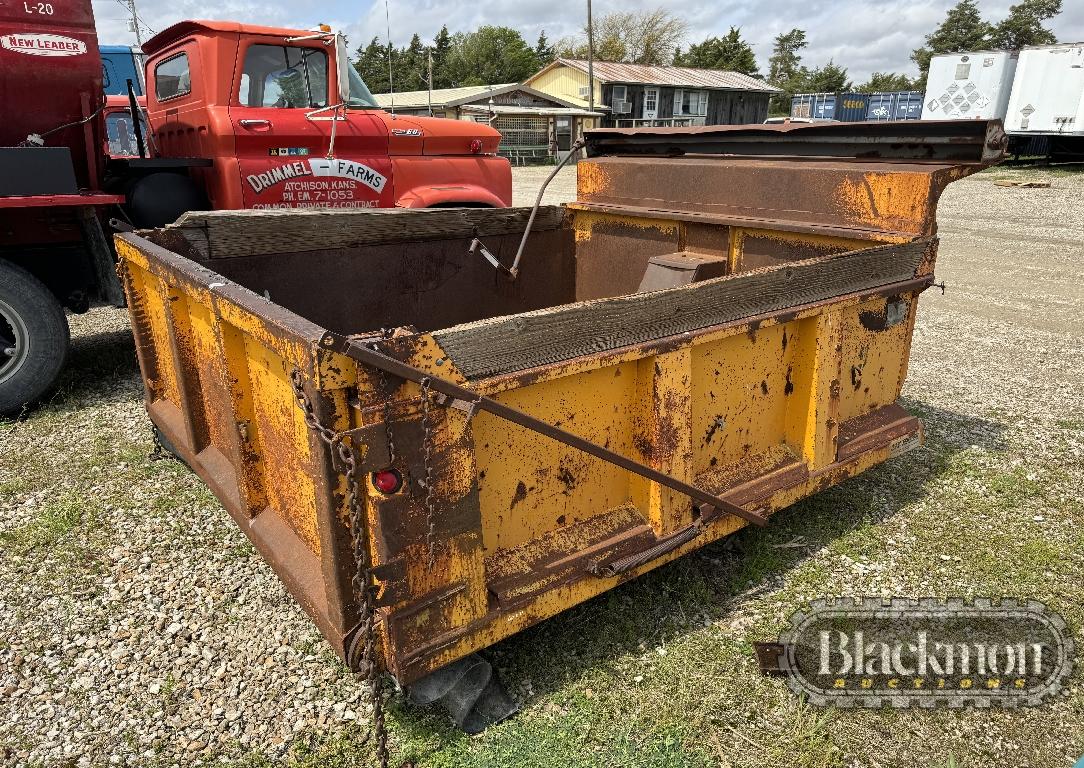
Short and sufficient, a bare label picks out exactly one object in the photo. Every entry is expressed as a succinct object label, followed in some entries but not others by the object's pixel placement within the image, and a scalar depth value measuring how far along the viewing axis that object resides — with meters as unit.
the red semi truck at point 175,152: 4.60
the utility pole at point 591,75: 33.62
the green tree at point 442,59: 63.84
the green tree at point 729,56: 61.00
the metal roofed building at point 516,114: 31.12
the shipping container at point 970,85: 22.89
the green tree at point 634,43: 59.72
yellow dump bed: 1.94
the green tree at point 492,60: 60.38
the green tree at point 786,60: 85.94
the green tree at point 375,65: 66.38
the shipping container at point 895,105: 35.34
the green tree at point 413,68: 64.38
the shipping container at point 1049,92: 21.19
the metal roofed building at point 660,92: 38.12
